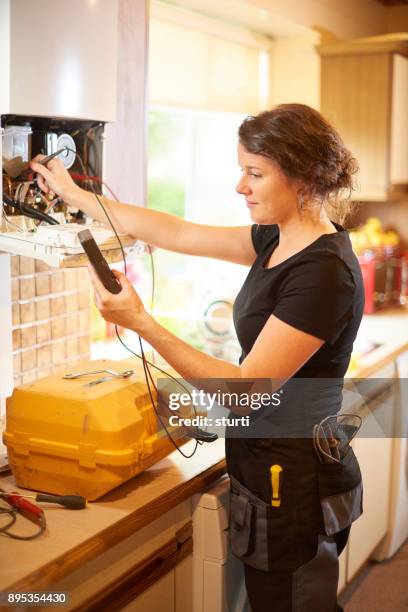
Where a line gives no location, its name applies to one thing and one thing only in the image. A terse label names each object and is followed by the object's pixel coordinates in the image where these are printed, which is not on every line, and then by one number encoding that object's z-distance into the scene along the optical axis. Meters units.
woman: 1.53
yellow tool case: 1.55
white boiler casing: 1.64
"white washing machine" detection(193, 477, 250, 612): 1.76
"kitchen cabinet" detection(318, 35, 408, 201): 3.67
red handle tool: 1.48
